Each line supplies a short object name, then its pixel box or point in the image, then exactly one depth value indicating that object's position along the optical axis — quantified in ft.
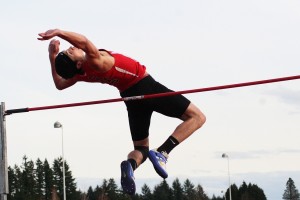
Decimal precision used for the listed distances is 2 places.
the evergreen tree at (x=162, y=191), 360.28
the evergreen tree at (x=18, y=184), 275.18
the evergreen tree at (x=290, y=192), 414.00
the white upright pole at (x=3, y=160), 29.37
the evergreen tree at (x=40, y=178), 296.57
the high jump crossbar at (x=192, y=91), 26.36
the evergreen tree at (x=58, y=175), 296.51
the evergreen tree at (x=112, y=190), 309.22
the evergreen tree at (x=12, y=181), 272.31
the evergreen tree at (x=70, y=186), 284.61
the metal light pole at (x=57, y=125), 104.39
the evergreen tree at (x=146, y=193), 371.15
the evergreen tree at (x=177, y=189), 378.32
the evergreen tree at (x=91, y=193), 347.03
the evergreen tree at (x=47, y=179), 298.88
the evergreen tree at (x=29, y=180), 278.89
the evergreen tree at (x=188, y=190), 381.19
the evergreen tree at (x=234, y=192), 321.01
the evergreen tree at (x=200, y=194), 309.92
